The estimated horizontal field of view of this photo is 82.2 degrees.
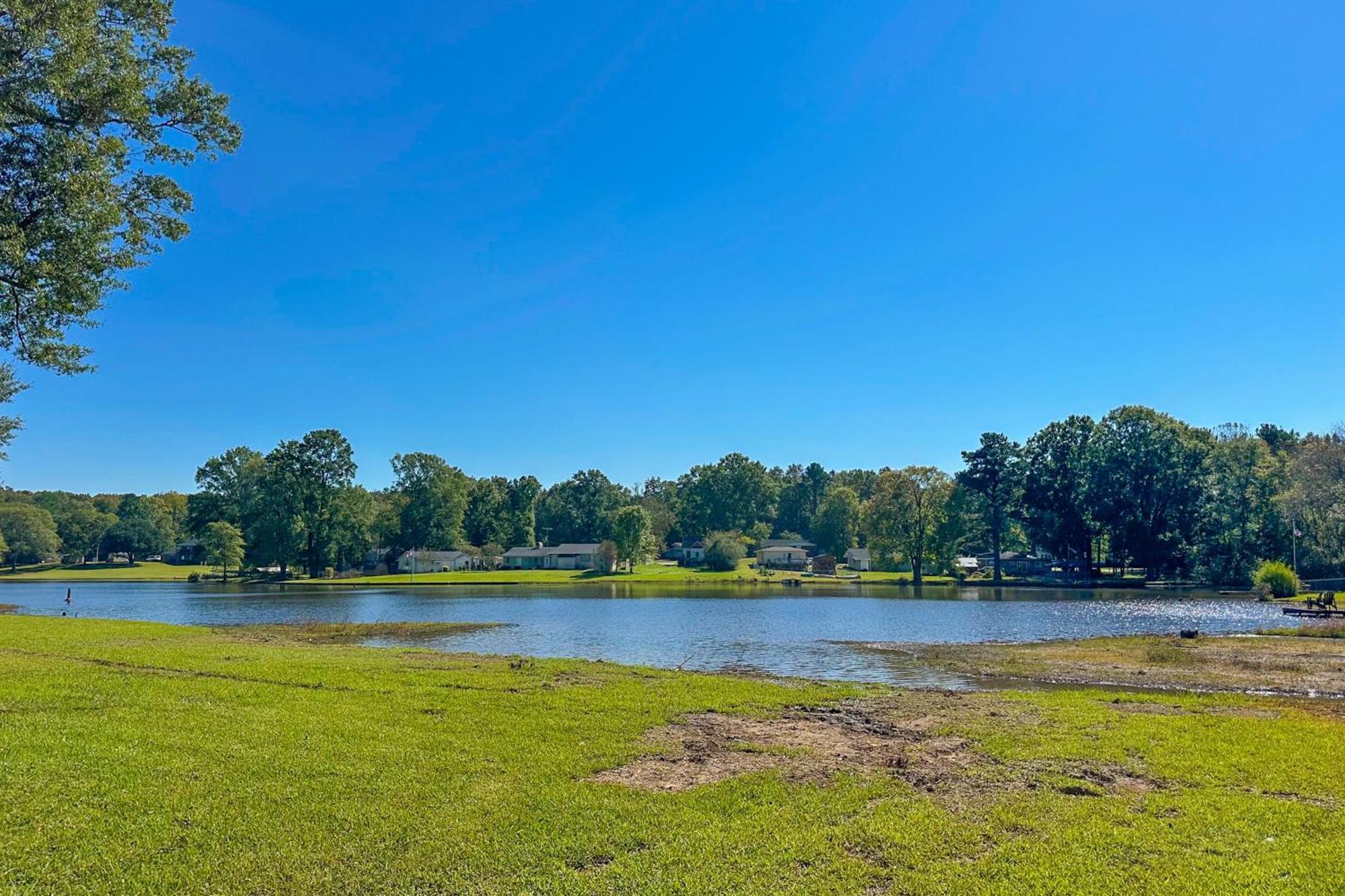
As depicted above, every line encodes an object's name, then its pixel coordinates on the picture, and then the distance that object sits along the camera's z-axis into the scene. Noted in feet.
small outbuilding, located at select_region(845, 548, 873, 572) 406.41
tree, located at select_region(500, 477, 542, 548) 452.35
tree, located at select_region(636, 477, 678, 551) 497.87
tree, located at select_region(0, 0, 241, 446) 43.73
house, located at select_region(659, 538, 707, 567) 432.66
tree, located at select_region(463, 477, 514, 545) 442.09
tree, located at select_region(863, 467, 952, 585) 325.01
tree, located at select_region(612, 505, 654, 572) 360.48
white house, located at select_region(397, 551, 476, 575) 371.76
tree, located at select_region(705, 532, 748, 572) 369.71
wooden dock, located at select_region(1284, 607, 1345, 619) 132.57
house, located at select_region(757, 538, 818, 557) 458.09
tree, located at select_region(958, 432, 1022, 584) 325.62
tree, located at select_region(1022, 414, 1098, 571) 307.99
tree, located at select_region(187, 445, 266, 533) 383.24
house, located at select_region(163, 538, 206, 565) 455.63
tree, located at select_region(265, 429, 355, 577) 342.03
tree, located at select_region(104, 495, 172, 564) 483.10
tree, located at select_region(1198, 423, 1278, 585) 255.70
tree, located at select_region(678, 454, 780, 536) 496.64
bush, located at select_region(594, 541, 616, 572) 356.59
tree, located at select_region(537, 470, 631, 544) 463.01
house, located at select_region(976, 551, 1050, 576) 339.98
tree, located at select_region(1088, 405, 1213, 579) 286.05
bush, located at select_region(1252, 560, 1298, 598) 180.55
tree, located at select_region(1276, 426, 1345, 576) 218.18
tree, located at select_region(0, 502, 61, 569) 441.68
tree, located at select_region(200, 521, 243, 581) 327.88
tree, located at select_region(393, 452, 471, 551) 405.18
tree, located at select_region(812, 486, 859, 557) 450.30
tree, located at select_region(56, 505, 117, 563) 466.29
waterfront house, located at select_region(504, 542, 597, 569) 400.67
